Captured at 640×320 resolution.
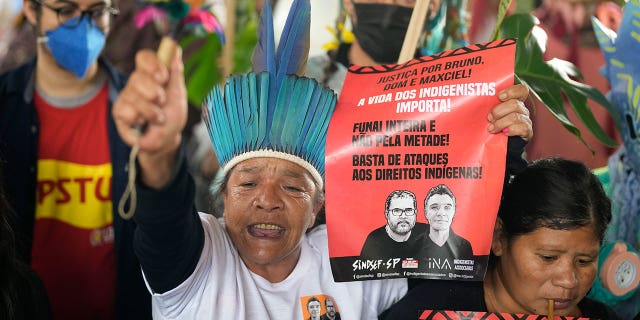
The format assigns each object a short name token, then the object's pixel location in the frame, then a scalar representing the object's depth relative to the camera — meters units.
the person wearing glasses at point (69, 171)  3.04
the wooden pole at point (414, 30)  2.26
